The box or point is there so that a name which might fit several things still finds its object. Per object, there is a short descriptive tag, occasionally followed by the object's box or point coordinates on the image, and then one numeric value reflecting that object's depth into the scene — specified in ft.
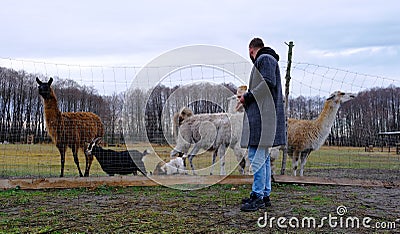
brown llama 24.39
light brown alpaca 27.89
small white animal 26.84
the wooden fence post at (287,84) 24.75
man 14.85
